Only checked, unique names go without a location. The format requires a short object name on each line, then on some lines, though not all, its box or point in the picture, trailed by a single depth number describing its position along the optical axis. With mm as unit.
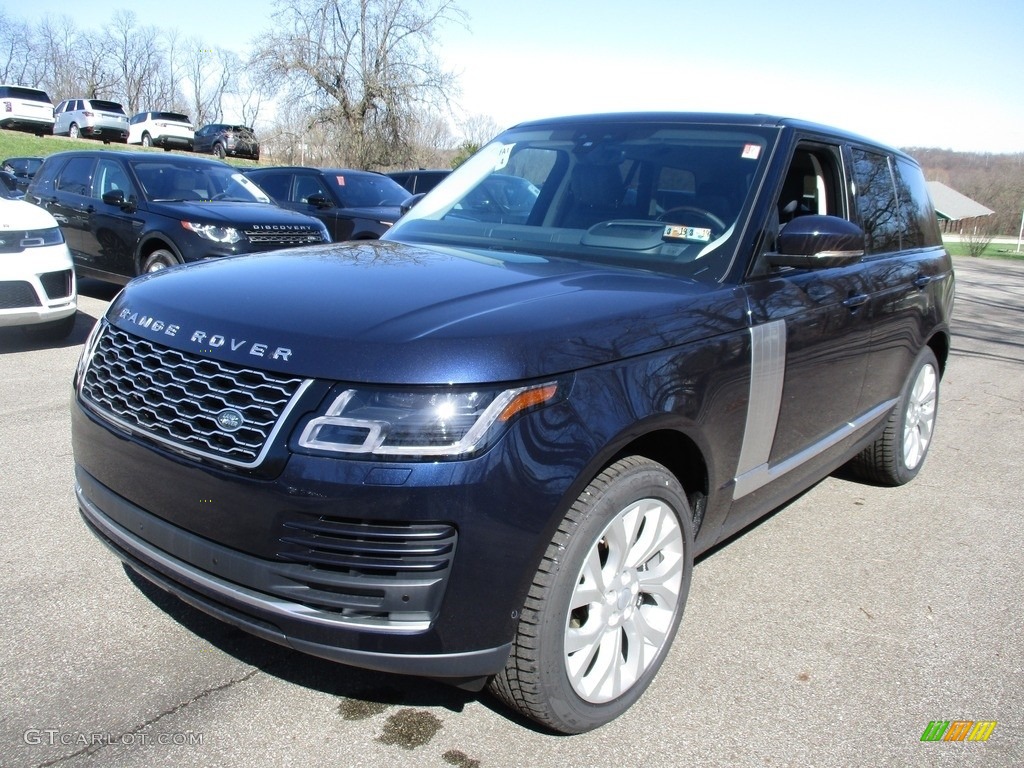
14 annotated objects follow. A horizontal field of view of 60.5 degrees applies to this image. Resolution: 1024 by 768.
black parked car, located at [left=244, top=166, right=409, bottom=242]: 11781
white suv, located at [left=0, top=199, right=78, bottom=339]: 7067
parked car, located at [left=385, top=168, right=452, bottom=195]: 15844
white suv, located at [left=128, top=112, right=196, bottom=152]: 38156
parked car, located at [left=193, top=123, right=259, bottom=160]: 38250
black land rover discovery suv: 8914
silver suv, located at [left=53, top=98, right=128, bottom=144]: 38219
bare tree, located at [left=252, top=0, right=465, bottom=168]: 33344
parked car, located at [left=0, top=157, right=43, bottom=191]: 19781
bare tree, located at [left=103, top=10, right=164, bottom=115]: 74062
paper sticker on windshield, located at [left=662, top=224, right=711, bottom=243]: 3256
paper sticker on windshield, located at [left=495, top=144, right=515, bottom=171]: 4109
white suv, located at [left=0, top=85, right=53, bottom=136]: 37125
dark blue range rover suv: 2156
